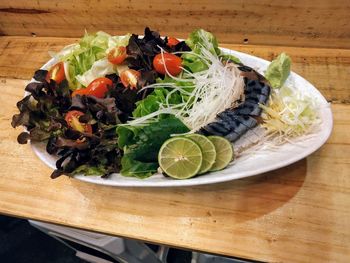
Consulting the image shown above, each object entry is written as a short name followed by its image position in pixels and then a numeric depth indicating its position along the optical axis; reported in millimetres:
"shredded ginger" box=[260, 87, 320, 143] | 280
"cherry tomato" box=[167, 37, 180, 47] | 345
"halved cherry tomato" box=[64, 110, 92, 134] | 295
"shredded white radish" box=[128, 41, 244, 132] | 297
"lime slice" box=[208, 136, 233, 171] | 265
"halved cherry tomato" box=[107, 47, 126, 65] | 336
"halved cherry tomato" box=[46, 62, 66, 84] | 346
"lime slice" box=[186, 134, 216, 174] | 260
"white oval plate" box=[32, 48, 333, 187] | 250
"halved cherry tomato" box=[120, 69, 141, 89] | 314
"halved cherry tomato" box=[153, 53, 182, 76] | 317
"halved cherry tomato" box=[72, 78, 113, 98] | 318
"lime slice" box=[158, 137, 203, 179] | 257
